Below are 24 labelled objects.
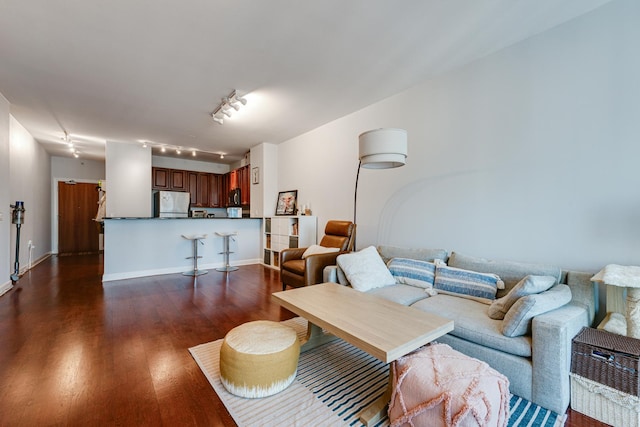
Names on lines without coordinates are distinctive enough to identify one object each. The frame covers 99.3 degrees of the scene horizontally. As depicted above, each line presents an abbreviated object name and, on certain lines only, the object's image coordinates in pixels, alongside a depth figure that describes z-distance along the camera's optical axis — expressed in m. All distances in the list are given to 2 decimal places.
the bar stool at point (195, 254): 4.80
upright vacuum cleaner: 4.24
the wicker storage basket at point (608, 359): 1.39
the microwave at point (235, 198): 6.82
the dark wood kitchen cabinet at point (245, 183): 6.52
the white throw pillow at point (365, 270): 2.59
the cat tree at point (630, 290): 1.52
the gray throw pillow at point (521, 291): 1.78
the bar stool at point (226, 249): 5.15
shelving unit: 4.77
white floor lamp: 2.18
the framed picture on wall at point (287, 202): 5.36
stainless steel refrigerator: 6.46
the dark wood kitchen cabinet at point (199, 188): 7.38
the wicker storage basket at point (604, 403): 1.39
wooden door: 7.33
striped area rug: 1.46
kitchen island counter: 4.52
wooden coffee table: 1.39
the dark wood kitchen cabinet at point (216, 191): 7.76
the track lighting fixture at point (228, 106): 3.39
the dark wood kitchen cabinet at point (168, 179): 6.82
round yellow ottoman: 1.60
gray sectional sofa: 1.50
